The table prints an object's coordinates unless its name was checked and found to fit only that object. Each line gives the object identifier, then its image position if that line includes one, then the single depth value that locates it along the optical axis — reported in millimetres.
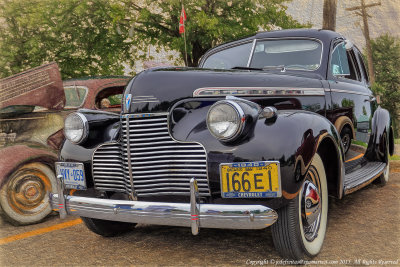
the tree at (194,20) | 14648
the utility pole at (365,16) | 21219
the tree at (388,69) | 30609
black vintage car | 2289
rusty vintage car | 3878
